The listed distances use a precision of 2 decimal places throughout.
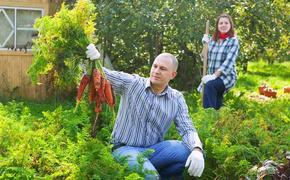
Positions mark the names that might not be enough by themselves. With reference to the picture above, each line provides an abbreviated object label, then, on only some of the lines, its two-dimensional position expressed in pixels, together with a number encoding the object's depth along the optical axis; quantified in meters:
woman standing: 7.58
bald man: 4.68
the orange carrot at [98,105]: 4.32
